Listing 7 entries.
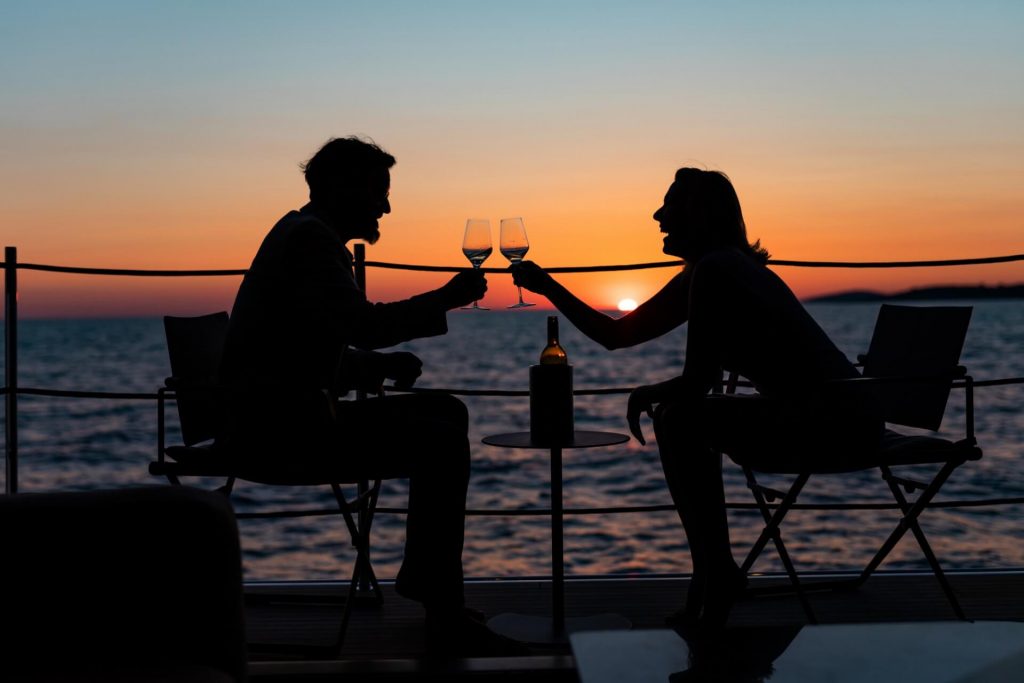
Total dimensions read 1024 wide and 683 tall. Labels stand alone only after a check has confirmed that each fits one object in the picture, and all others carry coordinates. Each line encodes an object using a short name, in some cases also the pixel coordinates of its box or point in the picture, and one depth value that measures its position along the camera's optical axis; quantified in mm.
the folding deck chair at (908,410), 2588
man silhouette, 2363
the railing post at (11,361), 3072
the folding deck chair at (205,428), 2449
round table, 2657
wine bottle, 2775
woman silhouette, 2543
